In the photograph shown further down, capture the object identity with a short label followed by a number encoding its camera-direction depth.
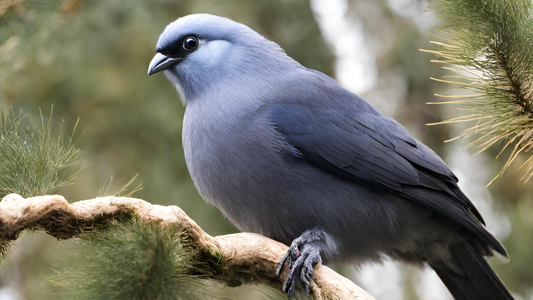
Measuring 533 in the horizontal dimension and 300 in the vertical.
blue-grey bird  3.59
